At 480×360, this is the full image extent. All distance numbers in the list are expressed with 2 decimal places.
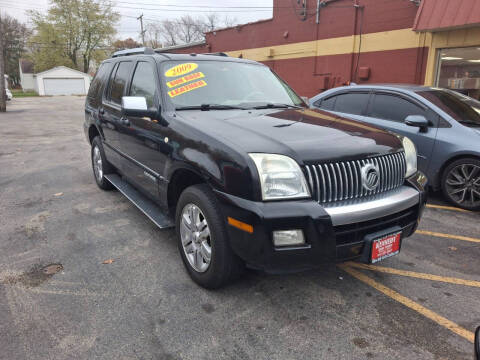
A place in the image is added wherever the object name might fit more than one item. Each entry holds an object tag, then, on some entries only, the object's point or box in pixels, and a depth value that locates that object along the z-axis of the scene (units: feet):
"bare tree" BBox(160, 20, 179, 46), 218.79
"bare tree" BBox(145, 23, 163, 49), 220.55
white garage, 173.68
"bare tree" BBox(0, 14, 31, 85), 226.38
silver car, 15.85
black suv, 7.83
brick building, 31.45
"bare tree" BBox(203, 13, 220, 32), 194.49
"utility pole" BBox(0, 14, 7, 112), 68.74
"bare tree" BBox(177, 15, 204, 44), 208.13
